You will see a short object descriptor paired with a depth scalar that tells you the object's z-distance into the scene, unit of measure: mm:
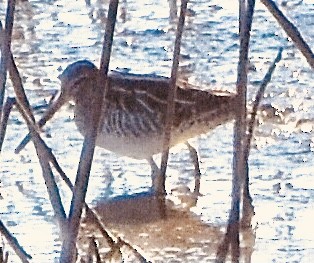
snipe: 8359
